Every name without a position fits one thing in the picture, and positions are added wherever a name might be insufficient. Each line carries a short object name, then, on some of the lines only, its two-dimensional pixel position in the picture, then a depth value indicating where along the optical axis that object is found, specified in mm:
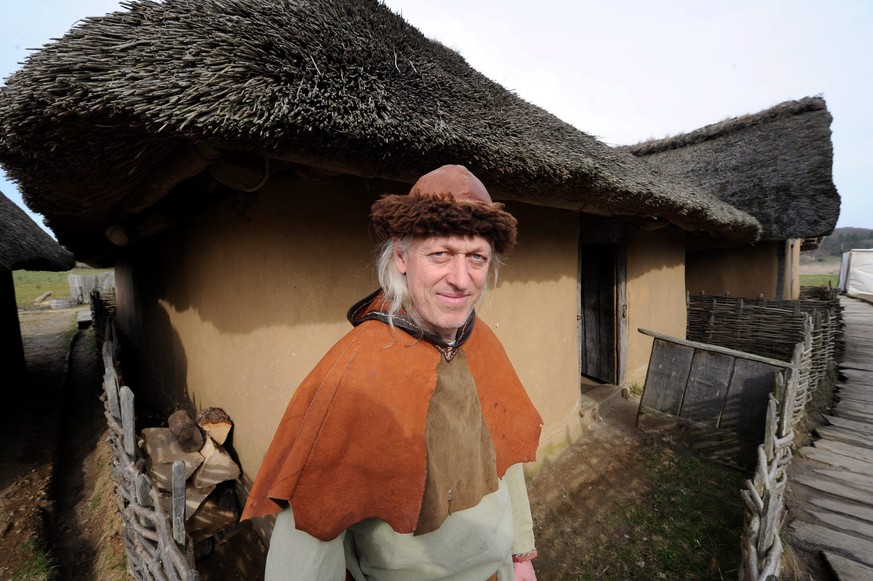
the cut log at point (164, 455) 2508
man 896
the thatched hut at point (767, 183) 6430
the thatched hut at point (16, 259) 4855
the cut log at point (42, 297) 17172
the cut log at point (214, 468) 2576
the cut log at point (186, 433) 2650
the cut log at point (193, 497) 2422
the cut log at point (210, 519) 2462
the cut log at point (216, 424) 2732
